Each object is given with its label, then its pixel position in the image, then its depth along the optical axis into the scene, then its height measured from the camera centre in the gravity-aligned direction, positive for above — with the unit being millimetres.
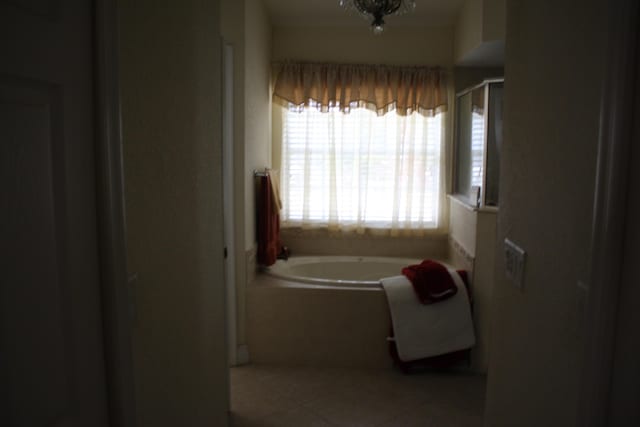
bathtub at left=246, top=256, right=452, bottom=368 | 3275 -1083
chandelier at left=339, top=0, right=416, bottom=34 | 2549 +786
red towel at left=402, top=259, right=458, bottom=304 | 3230 -803
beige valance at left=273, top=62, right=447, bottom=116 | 4113 +621
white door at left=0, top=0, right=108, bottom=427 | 724 -101
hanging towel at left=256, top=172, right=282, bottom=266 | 3543 -415
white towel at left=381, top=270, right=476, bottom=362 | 3174 -1053
